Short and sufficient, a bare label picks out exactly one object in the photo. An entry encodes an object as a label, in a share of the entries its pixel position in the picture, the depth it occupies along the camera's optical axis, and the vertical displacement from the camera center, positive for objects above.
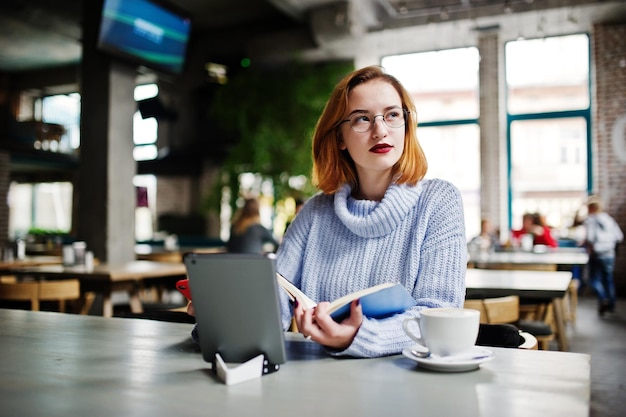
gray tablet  0.94 -0.14
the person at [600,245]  7.14 -0.31
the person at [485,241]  5.40 -0.22
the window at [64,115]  12.27 +2.33
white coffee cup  1.01 -0.20
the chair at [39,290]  3.49 -0.43
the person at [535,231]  7.29 -0.15
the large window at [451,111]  9.70 +1.85
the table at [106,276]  4.16 -0.41
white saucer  0.98 -0.24
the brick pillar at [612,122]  8.57 +1.46
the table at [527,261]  4.62 -0.35
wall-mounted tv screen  5.33 +1.85
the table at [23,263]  5.26 -0.40
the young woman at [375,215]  1.37 +0.01
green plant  9.47 +1.77
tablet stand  0.93 -0.25
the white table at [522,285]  2.88 -0.34
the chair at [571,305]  5.61 -0.87
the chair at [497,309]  2.44 -0.38
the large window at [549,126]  9.22 +1.52
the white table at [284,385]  0.81 -0.26
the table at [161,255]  6.98 -0.43
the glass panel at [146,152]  11.73 +1.41
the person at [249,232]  5.62 -0.12
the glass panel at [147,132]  12.02 +1.86
